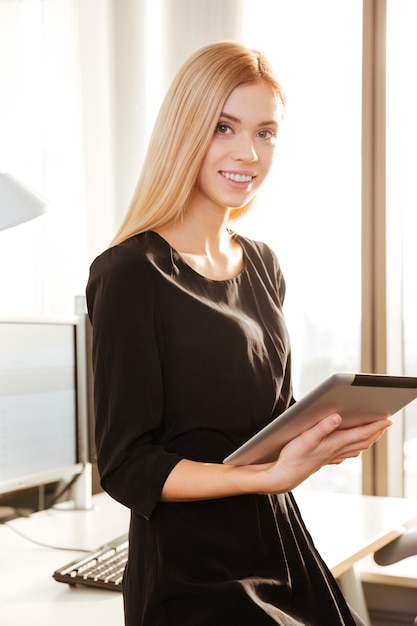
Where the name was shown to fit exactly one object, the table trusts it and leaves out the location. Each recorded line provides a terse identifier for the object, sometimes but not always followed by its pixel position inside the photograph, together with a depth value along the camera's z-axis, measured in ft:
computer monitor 8.17
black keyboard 6.92
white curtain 11.42
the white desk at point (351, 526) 7.60
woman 6.00
